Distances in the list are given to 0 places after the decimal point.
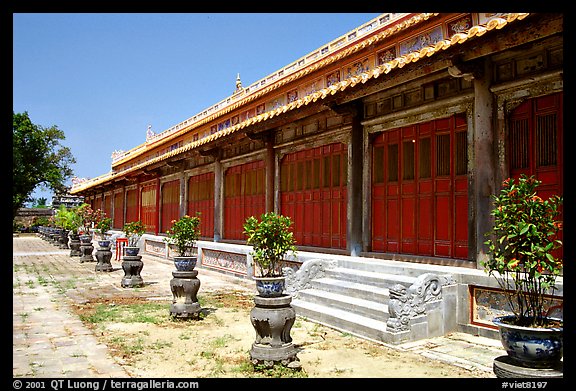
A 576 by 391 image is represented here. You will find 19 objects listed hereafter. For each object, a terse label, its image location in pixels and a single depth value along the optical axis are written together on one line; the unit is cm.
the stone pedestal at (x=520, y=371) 367
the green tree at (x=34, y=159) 4272
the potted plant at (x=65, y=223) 2094
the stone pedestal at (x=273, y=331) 482
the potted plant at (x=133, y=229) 1225
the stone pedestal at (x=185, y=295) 722
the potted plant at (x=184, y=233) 802
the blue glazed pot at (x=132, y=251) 1082
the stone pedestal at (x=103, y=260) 1402
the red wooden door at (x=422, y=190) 702
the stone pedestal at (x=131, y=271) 1062
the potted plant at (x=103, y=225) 1644
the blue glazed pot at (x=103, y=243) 1432
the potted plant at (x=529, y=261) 369
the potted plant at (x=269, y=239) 521
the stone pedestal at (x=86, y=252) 1684
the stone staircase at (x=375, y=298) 579
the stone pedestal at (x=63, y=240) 2492
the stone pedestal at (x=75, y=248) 1933
